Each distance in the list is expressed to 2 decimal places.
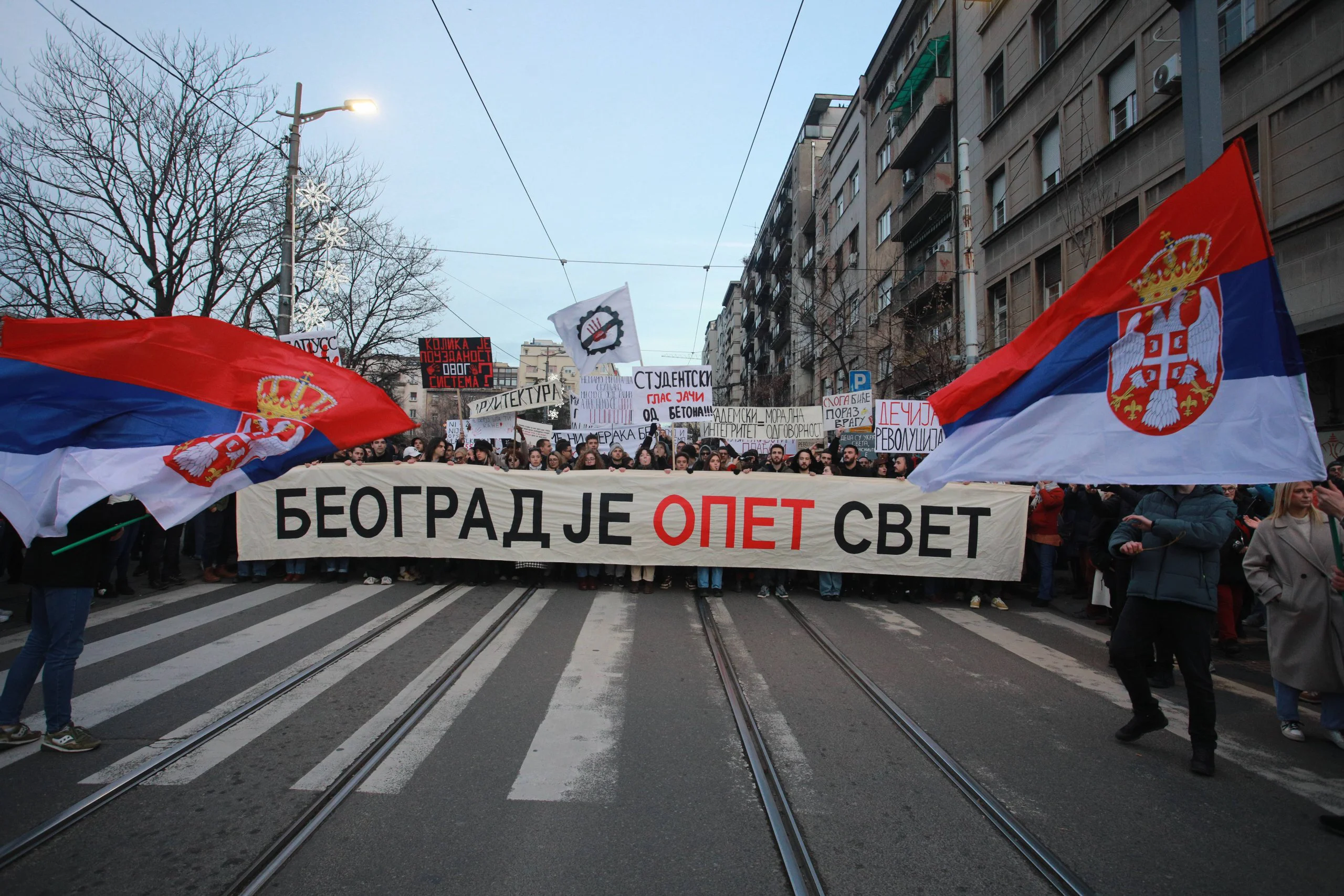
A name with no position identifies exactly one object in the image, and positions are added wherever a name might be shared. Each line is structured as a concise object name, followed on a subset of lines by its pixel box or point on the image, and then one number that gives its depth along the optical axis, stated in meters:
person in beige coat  4.75
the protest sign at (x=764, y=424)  15.27
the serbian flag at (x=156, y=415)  4.09
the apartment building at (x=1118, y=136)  11.08
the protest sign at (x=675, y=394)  12.37
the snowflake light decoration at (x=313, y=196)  17.38
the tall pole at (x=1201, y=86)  4.87
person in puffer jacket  4.35
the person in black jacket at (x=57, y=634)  4.21
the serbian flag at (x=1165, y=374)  3.43
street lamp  14.44
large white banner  9.91
